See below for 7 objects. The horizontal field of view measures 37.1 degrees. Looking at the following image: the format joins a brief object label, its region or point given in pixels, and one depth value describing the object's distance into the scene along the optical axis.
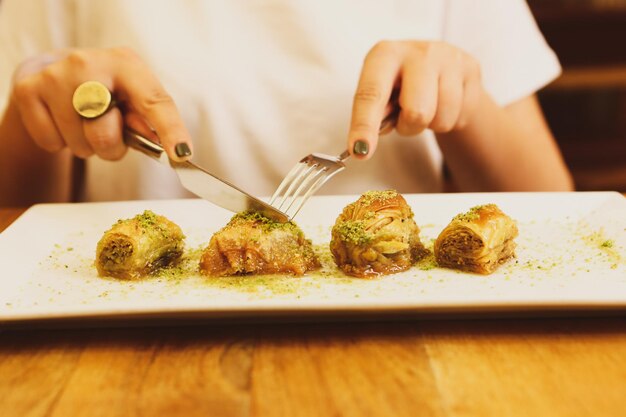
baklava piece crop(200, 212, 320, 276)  0.47
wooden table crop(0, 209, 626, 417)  0.35
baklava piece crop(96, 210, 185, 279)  0.47
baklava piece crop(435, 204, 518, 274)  0.47
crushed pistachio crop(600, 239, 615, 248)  0.50
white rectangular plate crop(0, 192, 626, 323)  0.40
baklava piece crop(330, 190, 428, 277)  0.47
